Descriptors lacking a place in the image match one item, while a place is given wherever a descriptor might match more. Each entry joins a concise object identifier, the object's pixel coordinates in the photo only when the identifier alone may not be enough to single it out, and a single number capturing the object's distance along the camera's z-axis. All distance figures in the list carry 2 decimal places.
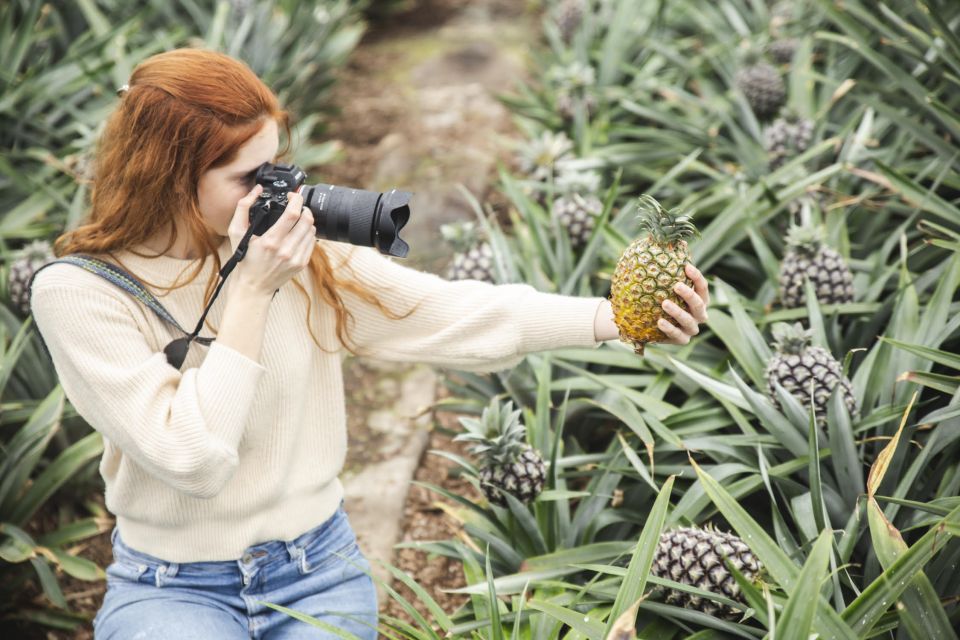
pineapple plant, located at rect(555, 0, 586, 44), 4.41
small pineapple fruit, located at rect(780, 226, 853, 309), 2.39
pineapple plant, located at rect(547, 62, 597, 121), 3.57
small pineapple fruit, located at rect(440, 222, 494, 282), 2.69
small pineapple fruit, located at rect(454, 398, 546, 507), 2.00
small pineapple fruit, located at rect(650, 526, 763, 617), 1.67
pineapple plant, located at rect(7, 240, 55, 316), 2.70
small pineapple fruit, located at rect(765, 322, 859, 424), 1.98
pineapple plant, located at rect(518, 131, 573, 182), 3.21
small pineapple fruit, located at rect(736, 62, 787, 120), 3.30
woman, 1.58
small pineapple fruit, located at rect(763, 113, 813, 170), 3.02
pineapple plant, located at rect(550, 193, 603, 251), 2.88
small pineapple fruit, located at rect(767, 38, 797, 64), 3.64
